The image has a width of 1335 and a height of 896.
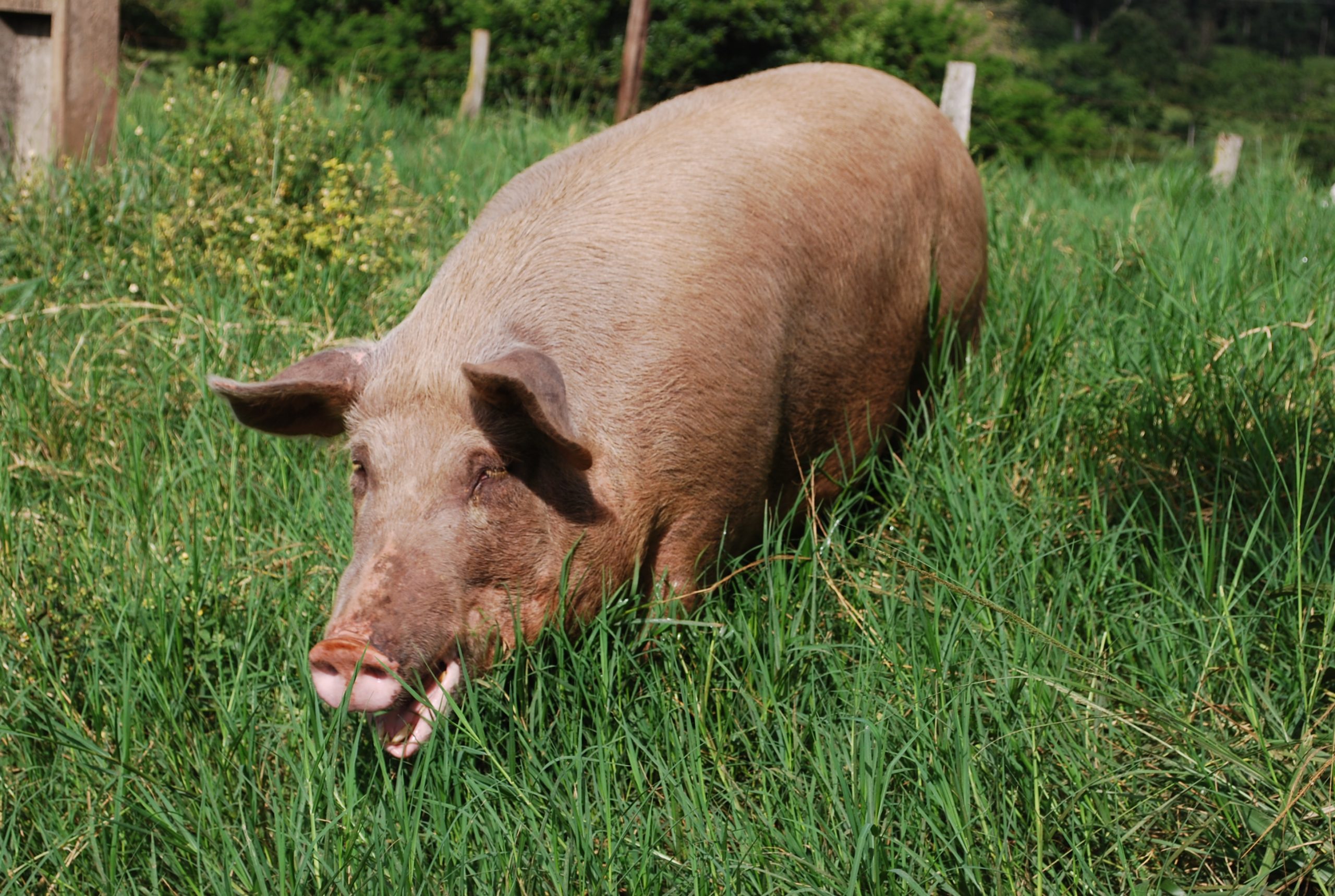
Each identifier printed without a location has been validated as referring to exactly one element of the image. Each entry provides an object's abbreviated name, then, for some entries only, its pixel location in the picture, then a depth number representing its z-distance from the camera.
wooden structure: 5.61
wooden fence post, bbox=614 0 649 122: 10.02
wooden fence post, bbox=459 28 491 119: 13.13
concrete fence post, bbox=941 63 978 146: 10.33
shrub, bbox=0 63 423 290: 5.05
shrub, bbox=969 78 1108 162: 16.47
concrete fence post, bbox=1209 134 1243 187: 10.21
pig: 2.62
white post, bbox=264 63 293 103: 6.57
